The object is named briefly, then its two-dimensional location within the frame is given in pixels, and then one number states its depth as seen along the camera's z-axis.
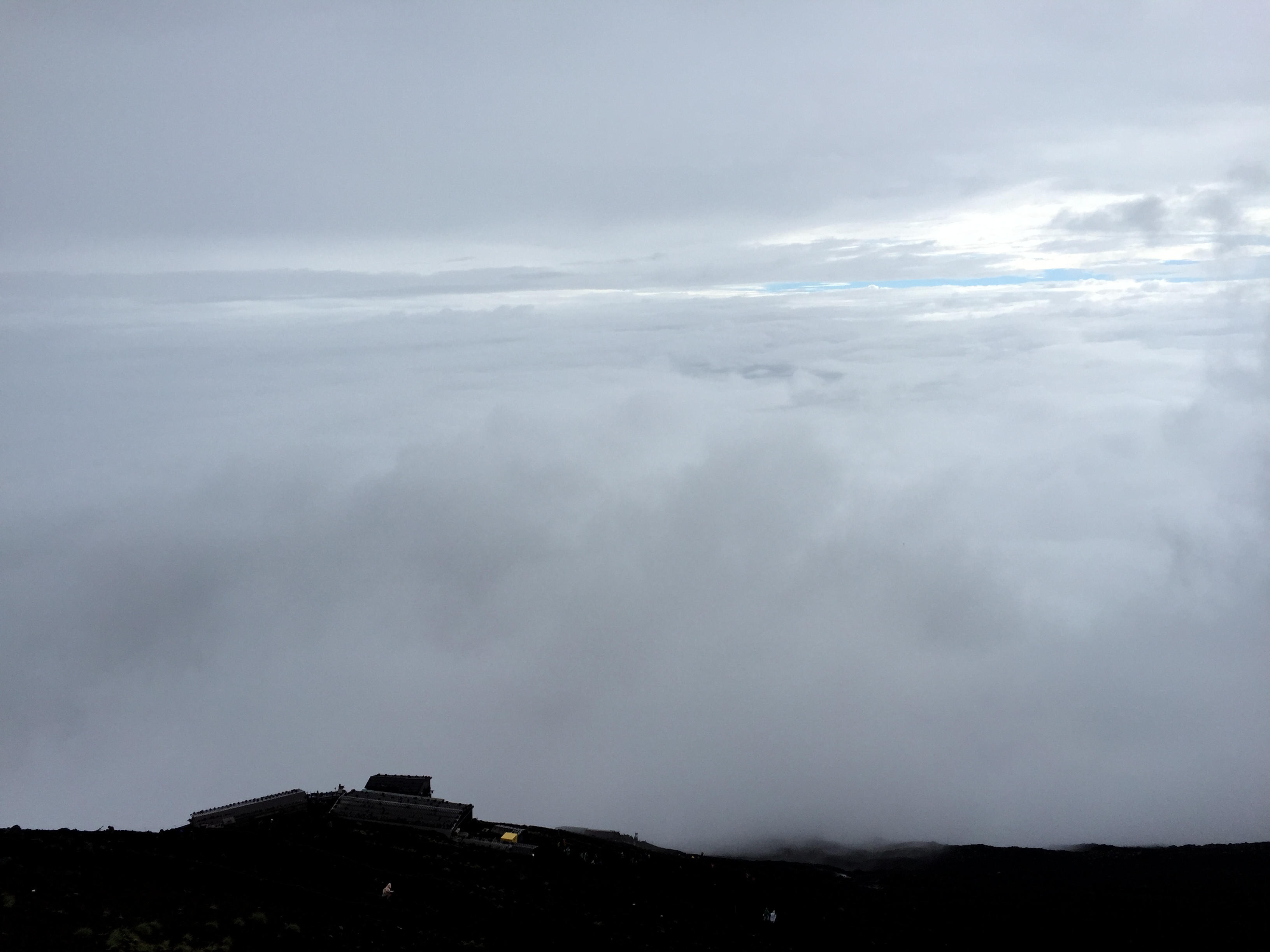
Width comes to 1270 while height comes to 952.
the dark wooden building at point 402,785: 61.44
